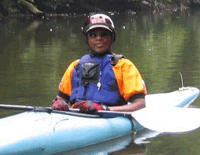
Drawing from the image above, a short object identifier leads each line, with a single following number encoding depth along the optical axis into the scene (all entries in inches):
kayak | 188.9
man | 216.9
